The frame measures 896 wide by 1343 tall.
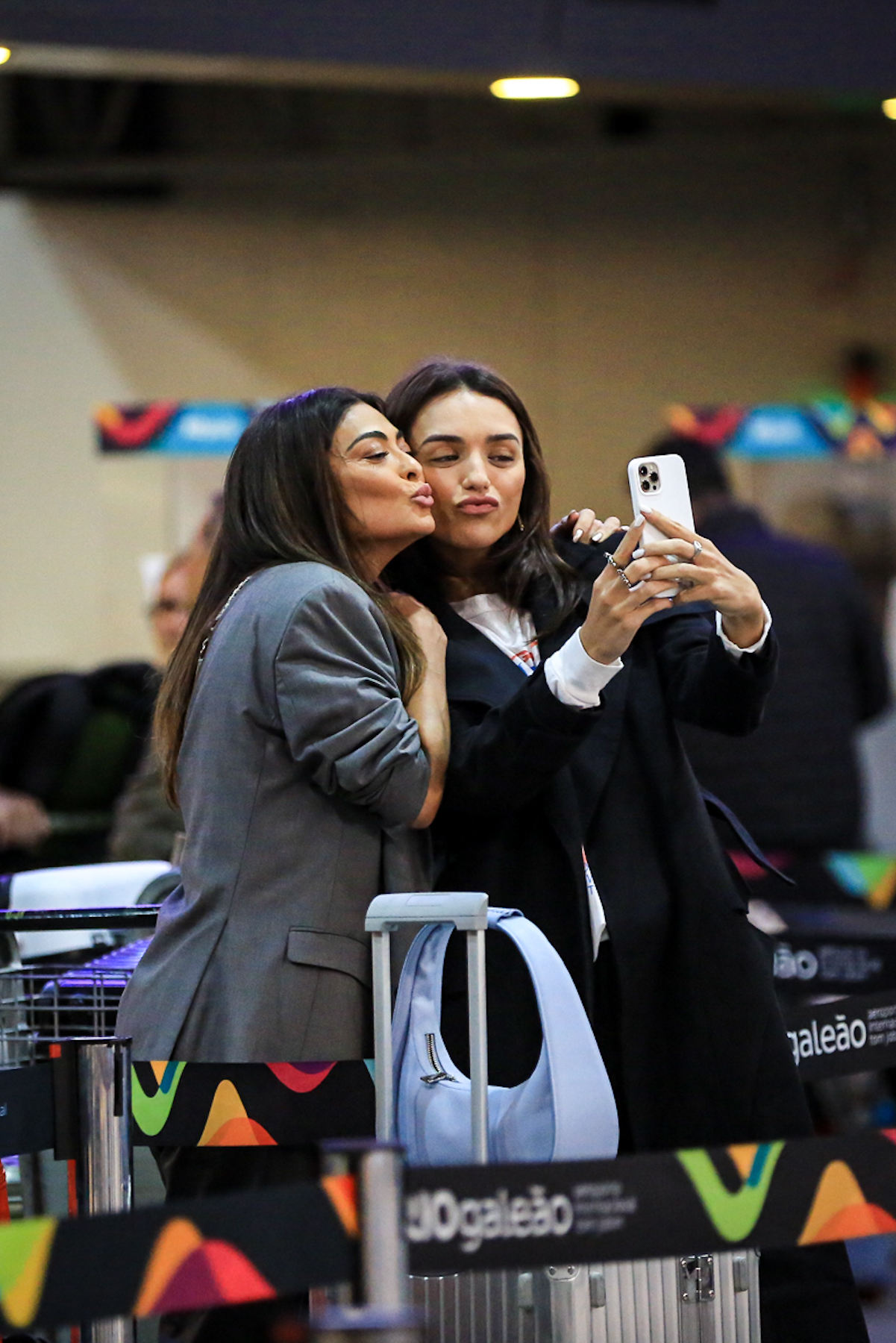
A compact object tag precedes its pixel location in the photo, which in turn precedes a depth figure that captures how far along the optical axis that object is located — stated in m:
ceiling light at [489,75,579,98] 10.87
